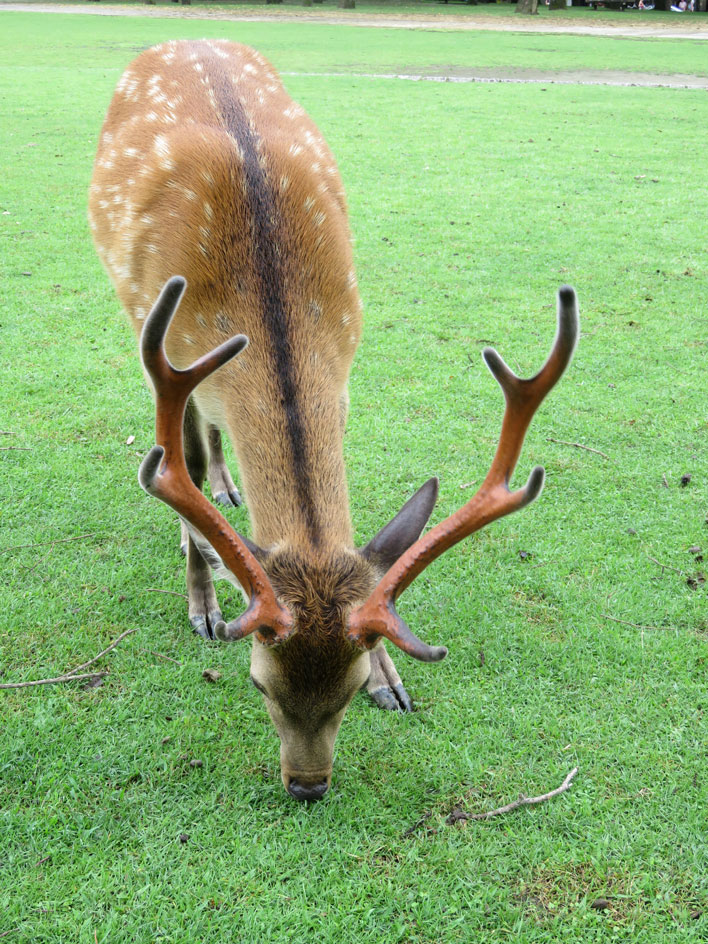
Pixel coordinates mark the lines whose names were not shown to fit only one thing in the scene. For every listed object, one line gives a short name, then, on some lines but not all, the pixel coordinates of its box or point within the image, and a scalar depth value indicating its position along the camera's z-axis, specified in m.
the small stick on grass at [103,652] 3.27
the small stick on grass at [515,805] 2.74
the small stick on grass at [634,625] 3.51
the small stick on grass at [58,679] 3.15
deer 2.30
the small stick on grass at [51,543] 3.92
